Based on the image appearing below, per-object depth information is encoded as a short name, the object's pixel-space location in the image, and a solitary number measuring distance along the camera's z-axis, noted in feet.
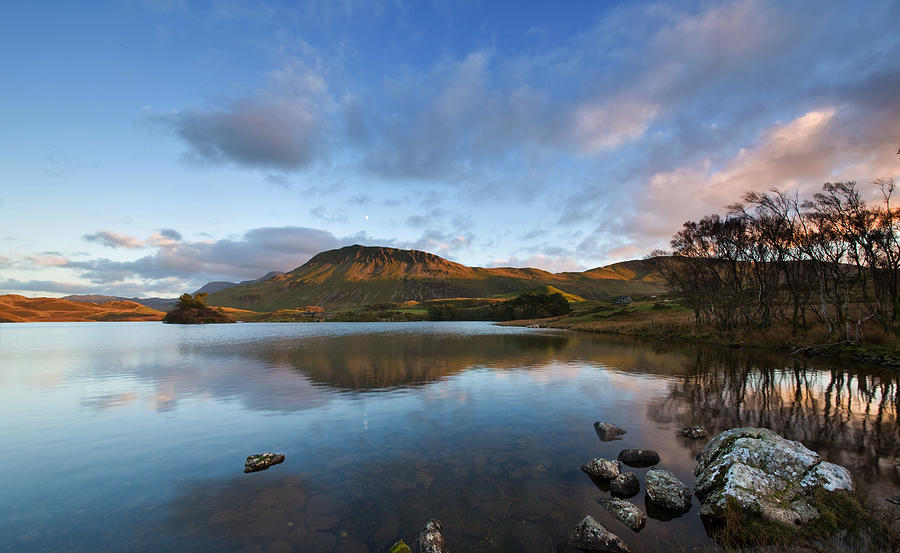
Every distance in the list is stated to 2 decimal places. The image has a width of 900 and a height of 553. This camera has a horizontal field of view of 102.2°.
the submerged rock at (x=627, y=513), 35.45
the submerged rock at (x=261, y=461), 50.34
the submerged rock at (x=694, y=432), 61.46
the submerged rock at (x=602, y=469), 45.78
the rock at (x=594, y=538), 31.48
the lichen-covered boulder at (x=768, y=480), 34.22
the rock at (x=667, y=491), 38.68
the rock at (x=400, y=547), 29.68
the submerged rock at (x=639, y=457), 51.44
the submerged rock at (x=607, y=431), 62.44
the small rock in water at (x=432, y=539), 31.30
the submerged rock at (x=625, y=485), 42.29
